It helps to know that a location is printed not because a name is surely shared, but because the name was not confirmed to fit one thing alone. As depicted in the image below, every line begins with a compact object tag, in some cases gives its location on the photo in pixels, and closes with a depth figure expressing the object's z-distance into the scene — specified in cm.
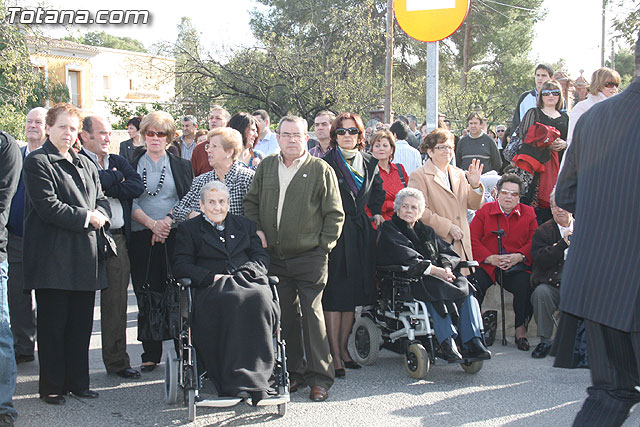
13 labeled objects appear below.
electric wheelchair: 568
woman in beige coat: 648
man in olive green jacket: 518
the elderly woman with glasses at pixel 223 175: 549
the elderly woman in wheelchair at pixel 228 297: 448
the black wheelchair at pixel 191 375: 441
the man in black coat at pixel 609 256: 292
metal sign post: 793
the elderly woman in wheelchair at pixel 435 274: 570
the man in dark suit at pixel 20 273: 589
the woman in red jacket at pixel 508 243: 687
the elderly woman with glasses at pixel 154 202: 573
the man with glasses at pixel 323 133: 681
